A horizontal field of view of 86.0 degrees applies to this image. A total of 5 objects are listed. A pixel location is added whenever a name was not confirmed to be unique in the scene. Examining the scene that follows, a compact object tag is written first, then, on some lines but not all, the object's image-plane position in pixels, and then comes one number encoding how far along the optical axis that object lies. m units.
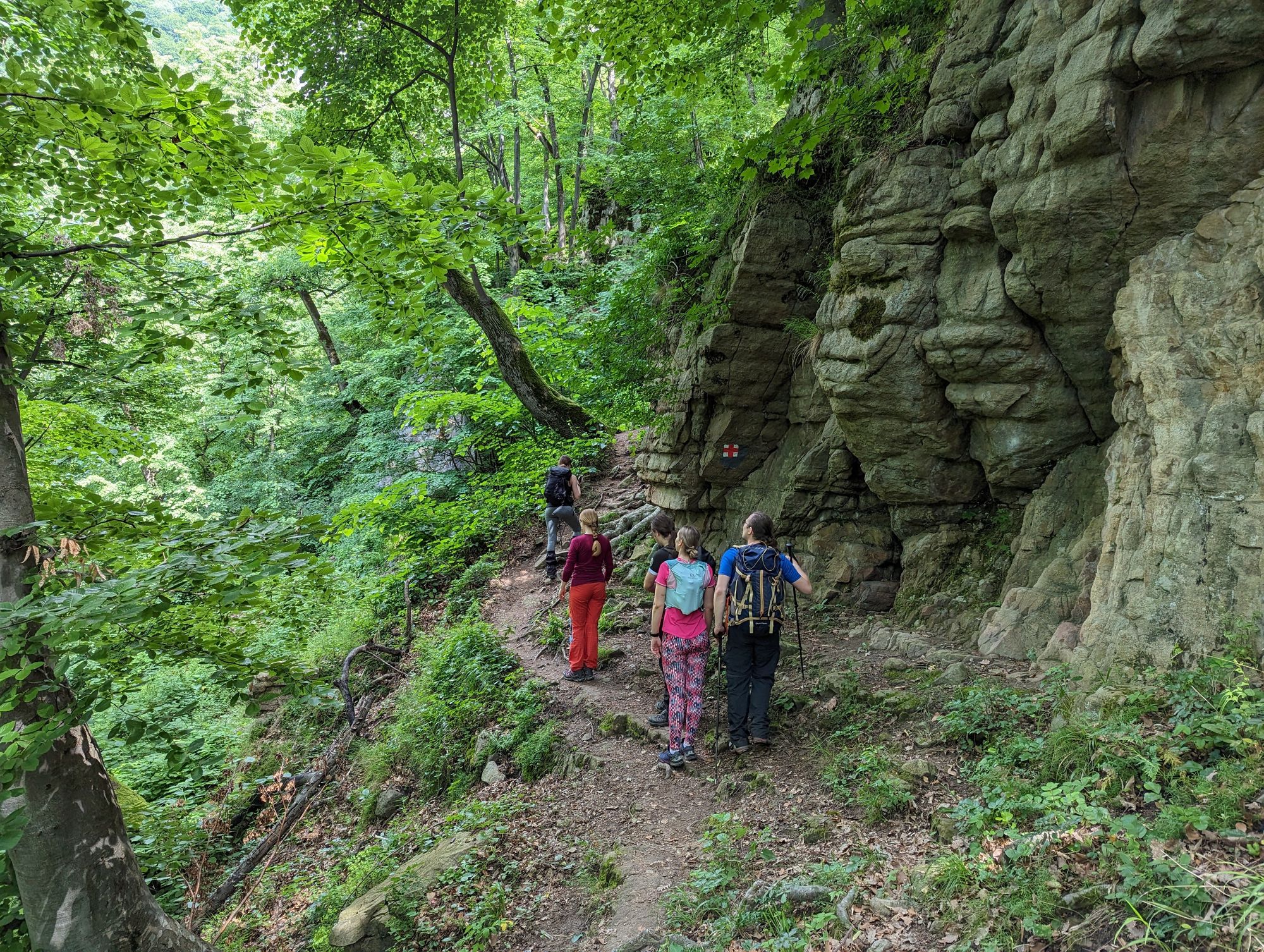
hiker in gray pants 11.20
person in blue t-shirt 5.84
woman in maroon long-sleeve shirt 7.84
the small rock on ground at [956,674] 5.86
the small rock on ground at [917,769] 4.77
